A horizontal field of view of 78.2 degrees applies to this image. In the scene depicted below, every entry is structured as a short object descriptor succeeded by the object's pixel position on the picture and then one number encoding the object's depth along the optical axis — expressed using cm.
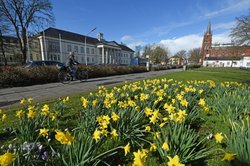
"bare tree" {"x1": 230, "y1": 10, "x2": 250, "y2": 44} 2222
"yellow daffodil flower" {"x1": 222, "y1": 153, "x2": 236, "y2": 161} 160
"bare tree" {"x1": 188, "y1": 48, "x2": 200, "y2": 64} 9875
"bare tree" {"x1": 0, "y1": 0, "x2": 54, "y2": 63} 2553
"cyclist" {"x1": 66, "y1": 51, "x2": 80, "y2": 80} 1011
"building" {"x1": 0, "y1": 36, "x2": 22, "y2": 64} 3303
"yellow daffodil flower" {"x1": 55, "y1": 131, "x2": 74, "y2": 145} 143
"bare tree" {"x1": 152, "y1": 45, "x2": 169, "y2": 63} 8075
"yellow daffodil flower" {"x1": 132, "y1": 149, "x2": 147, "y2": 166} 114
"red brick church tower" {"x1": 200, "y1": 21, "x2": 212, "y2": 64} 9081
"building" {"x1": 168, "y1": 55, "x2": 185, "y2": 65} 9206
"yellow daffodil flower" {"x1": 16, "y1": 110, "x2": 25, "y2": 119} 249
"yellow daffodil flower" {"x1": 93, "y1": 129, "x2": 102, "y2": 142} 179
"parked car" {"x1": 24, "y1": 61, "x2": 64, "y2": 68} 1399
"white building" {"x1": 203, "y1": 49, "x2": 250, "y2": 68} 7560
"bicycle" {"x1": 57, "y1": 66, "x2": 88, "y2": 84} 1047
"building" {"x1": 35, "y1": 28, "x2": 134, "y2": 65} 4481
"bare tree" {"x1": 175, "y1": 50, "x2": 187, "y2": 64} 10331
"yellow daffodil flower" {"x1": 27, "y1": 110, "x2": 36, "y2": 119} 236
